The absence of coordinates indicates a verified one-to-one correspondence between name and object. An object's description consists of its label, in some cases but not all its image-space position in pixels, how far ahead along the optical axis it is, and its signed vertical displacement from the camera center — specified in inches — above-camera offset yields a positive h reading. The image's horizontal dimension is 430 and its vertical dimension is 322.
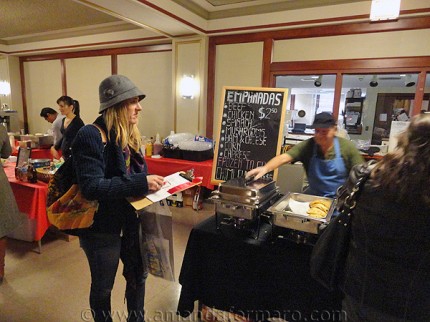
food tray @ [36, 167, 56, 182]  105.3 -25.8
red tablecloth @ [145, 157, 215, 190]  141.3 -29.2
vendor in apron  75.9 -11.3
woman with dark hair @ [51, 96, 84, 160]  120.1 -7.8
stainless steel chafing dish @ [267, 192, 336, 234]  49.9 -18.0
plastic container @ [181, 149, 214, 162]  147.9 -23.1
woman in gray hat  46.9 -12.4
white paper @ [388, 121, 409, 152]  141.2 -3.5
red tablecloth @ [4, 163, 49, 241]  99.1 -33.9
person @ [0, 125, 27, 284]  78.2 -28.5
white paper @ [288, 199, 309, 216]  53.2 -18.0
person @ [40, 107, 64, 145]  149.9 -12.9
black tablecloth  51.7 -32.0
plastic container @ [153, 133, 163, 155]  162.5 -22.0
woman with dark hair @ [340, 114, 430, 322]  32.9 -14.1
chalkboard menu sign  84.0 -5.2
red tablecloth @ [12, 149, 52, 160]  179.9 -31.4
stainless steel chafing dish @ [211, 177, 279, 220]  54.7 -16.7
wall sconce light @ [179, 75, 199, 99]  172.4 +14.4
